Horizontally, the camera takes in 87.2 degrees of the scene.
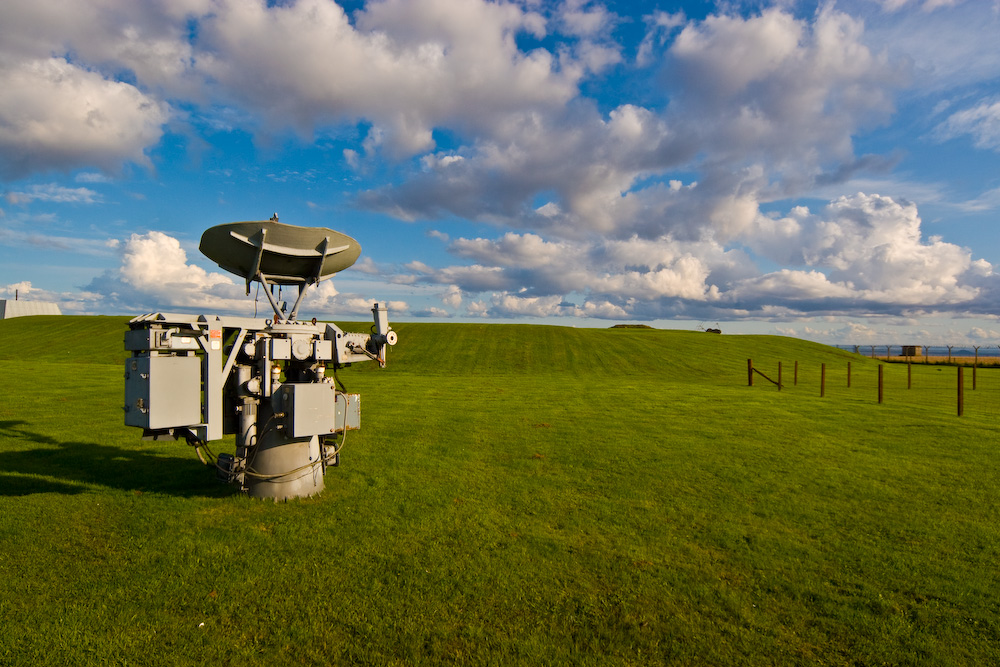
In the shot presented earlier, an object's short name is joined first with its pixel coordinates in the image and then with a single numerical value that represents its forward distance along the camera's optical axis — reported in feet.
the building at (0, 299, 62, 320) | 315.58
